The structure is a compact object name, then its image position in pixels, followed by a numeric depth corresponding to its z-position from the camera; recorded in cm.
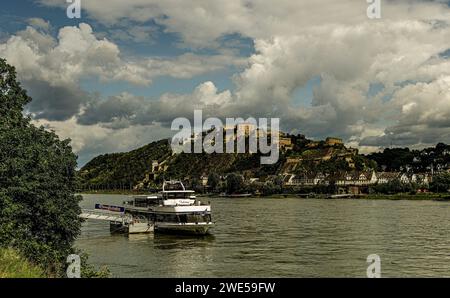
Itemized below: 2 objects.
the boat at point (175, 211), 6003
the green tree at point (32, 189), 2473
